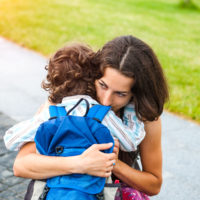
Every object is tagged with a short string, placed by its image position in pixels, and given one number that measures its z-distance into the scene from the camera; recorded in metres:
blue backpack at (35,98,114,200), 1.42
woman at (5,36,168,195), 1.44
